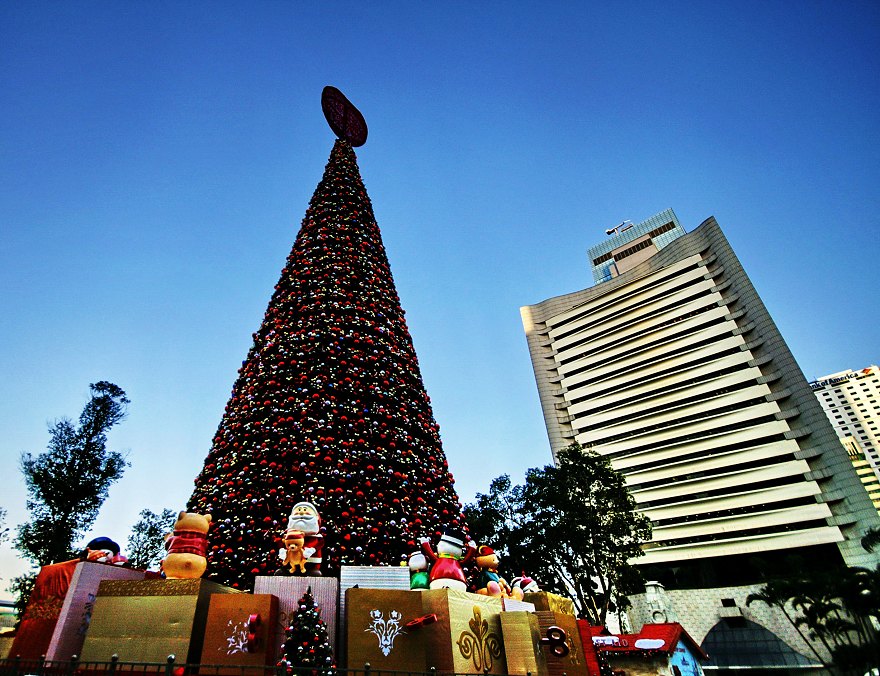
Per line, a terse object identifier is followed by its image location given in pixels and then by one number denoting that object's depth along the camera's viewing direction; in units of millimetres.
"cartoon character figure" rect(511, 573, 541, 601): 9719
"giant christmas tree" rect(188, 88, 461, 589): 8422
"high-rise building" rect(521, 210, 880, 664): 38562
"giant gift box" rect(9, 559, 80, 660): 6723
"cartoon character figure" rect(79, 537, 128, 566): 7379
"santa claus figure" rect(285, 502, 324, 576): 7293
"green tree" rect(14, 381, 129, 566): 13078
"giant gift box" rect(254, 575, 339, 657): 6758
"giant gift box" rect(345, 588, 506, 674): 6406
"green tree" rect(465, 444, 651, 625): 18609
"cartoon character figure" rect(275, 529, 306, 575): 7156
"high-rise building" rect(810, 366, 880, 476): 108375
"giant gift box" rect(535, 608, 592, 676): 8289
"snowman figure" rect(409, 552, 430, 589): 7547
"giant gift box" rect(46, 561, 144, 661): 6320
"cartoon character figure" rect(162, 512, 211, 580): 6973
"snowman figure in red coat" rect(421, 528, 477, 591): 7188
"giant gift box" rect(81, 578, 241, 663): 6215
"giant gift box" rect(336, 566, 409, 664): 7285
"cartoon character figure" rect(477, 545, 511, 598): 8391
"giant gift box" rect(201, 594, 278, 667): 6172
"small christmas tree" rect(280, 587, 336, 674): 5768
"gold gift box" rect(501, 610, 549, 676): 7109
